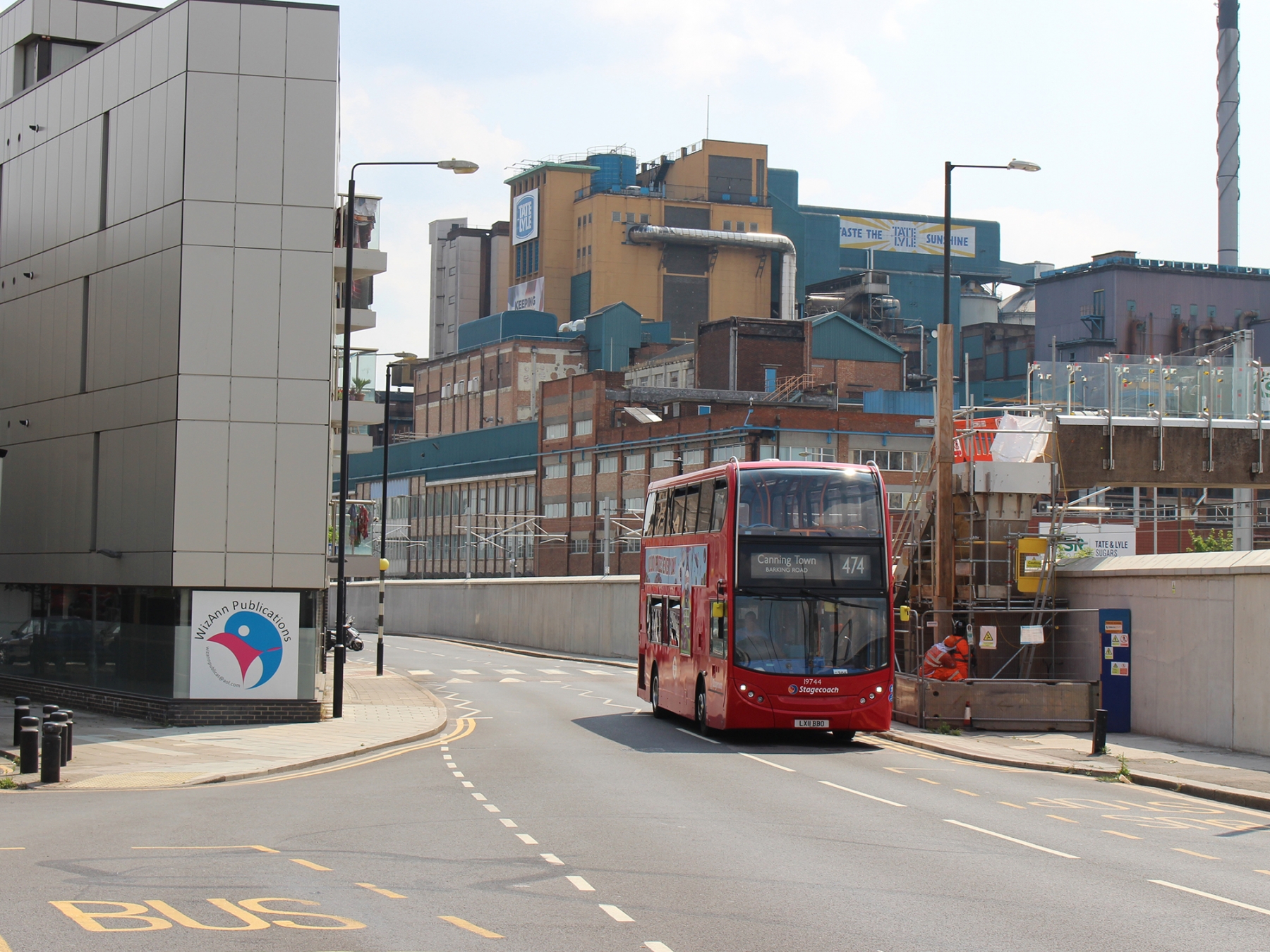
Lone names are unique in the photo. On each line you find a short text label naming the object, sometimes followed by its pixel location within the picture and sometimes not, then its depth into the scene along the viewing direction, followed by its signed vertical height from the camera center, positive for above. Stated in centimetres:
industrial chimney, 8944 +3036
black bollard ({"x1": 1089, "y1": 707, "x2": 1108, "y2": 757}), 2120 -263
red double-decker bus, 2281 -73
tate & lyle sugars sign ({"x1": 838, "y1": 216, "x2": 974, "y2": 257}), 13988 +3210
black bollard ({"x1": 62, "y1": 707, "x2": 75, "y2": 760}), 2061 -289
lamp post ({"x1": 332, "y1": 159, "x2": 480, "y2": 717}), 2769 +334
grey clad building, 2730 +357
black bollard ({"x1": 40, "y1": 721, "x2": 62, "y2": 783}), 1872 -291
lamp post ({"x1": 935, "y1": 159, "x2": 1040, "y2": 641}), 2811 +138
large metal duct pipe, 12119 +2722
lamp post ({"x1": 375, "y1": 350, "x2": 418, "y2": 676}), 4312 +81
